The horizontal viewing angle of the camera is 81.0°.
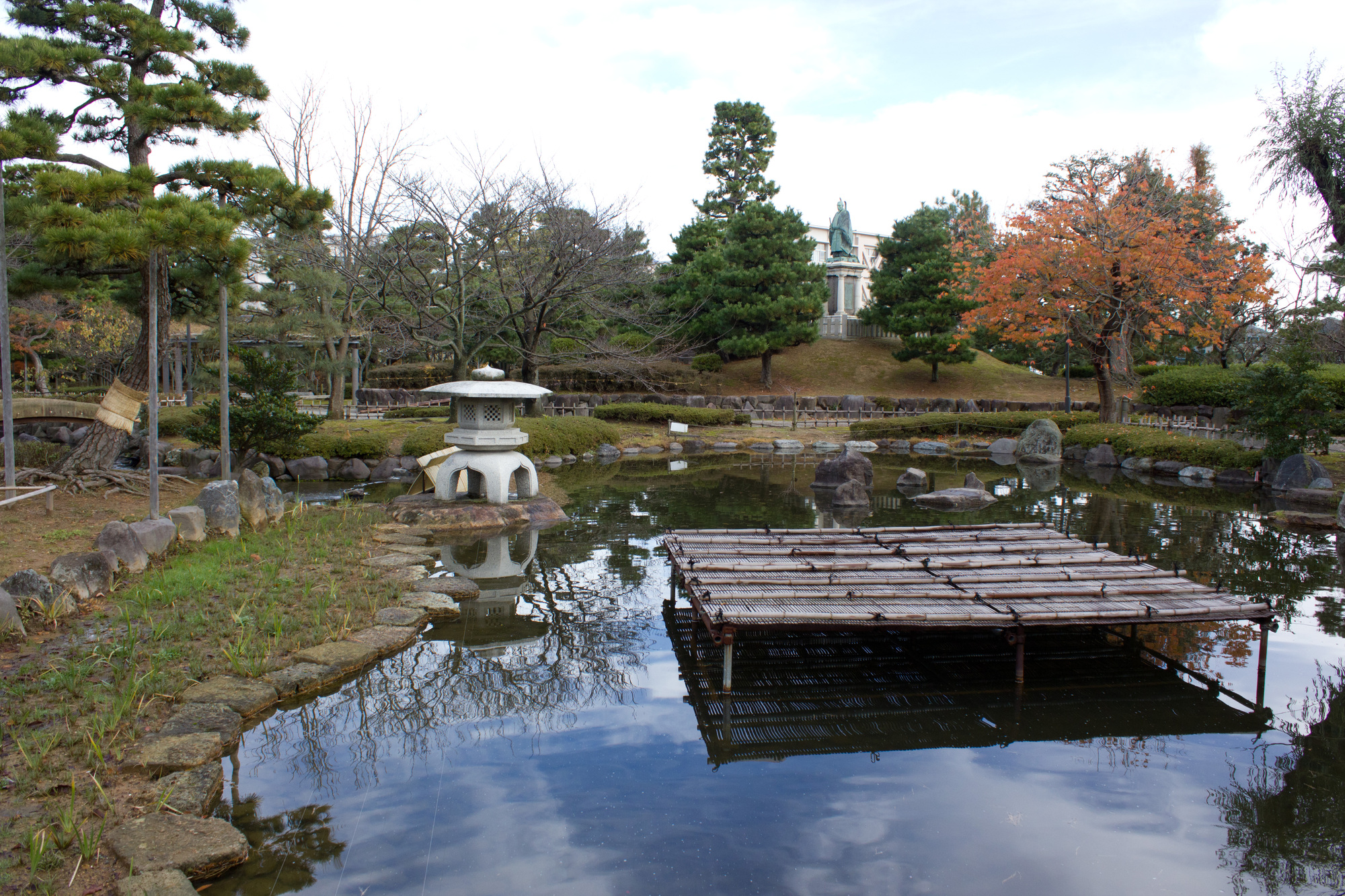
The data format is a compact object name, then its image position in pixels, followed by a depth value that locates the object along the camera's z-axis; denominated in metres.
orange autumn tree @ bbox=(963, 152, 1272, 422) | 18.39
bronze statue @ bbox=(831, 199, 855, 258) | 38.97
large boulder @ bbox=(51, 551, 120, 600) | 6.23
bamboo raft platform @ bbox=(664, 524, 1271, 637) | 5.72
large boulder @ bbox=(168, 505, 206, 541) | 8.30
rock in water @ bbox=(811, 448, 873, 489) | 15.65
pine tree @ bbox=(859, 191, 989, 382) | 31.62
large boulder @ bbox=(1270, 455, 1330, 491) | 14.80
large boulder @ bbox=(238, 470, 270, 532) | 9.41
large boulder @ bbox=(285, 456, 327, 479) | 15.62
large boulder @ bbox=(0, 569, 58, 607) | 5.79
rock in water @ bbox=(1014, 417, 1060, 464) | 21.46
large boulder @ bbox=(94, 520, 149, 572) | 7.06
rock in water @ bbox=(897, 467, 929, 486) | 16.41
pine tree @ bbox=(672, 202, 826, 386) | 30.77
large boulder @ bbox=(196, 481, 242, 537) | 8.86
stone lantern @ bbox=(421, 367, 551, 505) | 10.95
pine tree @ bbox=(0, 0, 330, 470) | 9.14
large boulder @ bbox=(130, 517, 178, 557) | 7.46
